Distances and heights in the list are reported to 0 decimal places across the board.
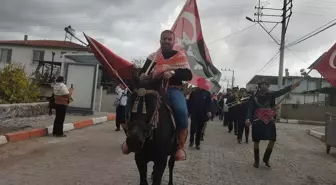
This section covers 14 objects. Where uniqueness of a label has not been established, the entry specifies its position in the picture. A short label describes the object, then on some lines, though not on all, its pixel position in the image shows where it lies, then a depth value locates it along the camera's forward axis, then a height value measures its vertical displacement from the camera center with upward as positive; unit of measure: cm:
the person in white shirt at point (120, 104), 1313 +22
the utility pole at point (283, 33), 2975 +671
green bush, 1487 +74
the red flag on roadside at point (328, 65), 707 +108
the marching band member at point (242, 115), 1337 +13
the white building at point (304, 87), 6342 +608
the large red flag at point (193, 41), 757 +148
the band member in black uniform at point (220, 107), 2854 +76
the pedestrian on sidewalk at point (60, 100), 1108 +18
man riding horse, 474 +50
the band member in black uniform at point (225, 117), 1968 +3
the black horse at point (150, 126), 400 -15
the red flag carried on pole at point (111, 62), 473 +59
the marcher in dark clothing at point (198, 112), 1090 +11
